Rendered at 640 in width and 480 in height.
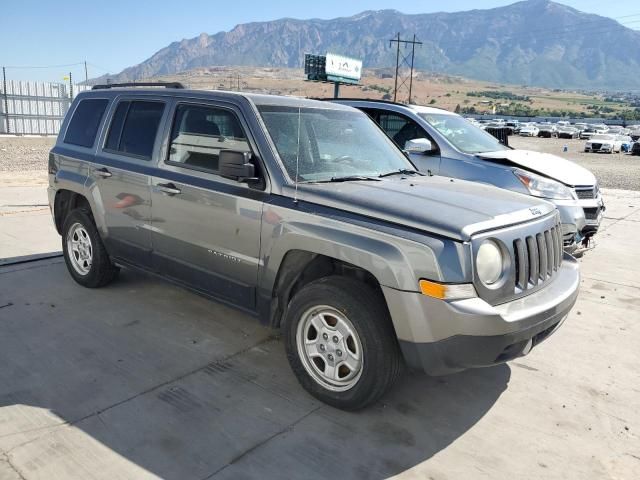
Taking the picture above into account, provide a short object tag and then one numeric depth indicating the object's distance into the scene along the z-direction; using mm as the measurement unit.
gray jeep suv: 3061
